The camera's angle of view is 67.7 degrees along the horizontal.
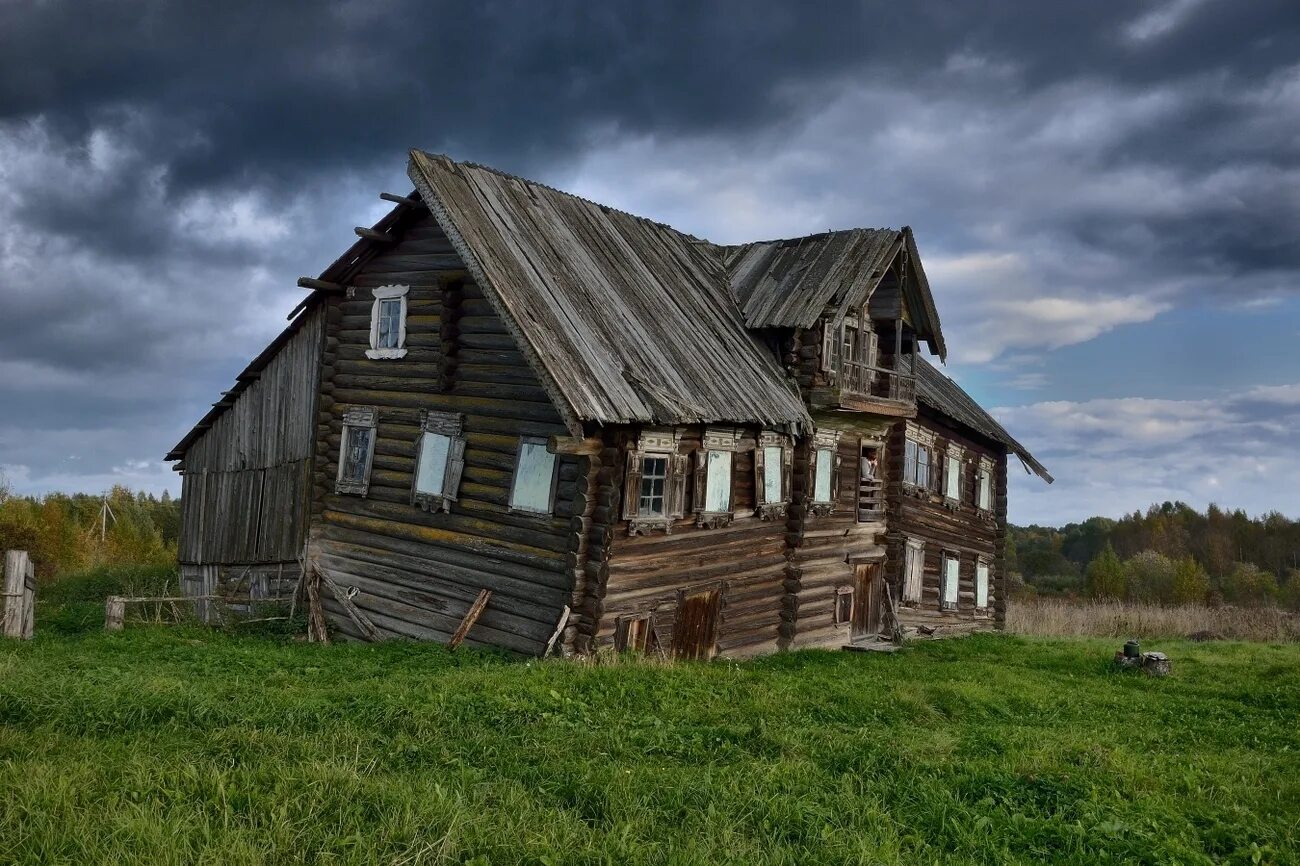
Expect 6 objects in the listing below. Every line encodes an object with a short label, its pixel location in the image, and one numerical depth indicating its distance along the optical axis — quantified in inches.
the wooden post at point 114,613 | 727.1
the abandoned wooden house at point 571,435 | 623.2
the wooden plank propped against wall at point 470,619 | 644.7
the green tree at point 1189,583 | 2349.9
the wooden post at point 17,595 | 673.0
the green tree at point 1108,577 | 2386.6
